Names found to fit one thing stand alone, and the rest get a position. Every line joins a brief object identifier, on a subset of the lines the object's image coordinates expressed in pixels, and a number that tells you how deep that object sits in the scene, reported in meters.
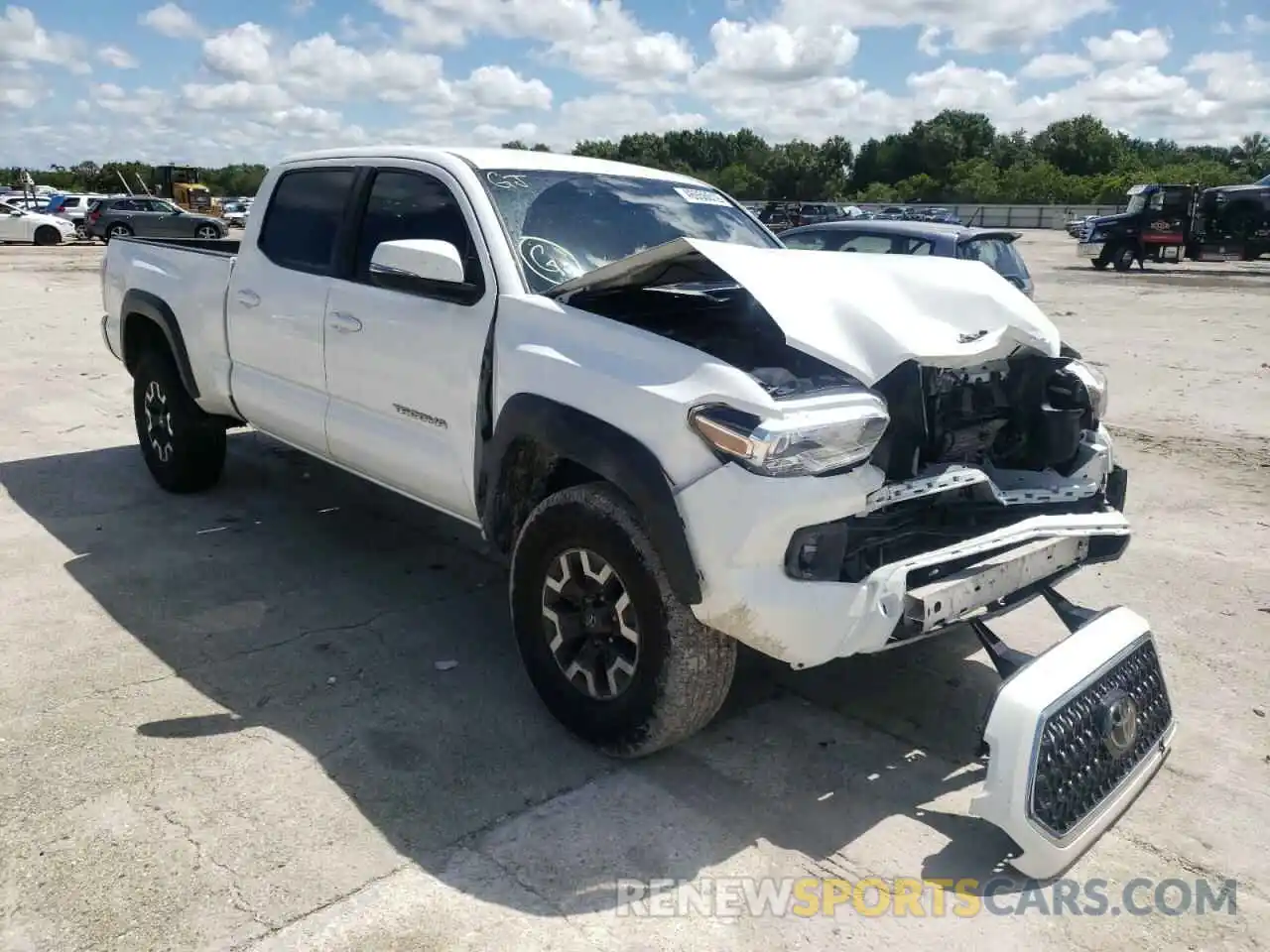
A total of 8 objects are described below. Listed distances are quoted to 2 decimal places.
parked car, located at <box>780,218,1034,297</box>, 10.26
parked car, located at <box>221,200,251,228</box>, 45.47
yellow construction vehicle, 48.75
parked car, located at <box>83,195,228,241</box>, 29.88
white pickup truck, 2.86
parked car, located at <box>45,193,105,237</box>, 35.22
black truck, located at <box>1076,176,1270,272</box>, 26.22
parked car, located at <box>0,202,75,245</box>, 31.53
